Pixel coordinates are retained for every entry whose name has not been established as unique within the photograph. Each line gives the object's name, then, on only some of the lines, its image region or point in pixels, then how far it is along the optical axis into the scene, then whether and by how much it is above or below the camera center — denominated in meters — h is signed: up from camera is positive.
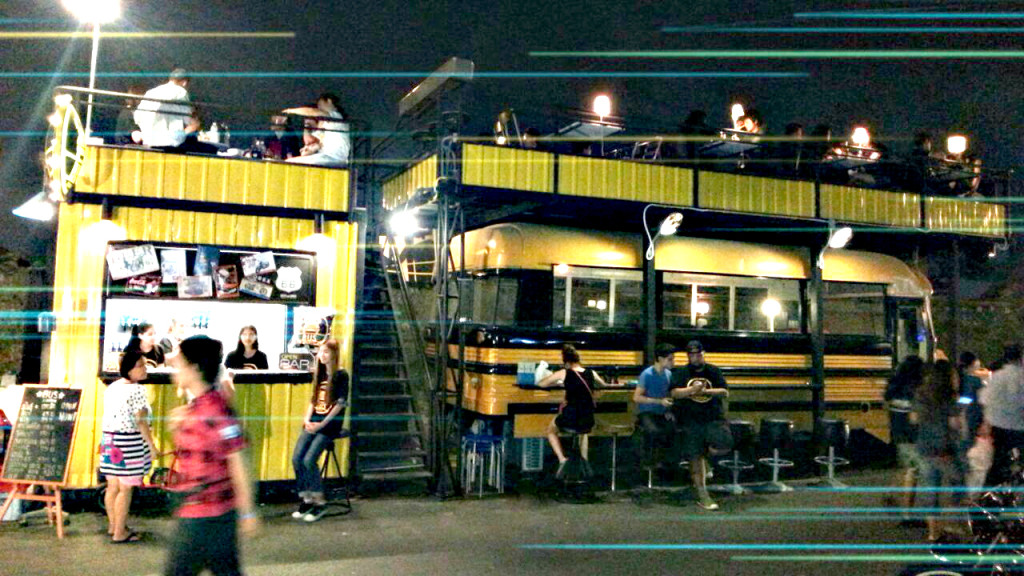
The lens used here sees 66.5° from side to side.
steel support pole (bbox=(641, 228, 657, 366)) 11.30 +0.32
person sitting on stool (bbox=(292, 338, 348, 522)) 8.30 -1.14
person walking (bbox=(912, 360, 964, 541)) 7.09 -0.89
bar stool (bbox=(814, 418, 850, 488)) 12.01 -1.52
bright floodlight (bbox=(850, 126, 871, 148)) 13.99 +4.04
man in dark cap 9.45 -0.99
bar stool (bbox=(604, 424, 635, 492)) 10.29 -1.31
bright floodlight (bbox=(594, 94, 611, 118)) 11.42 +3.61
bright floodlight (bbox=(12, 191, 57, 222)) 8.88 +1.27
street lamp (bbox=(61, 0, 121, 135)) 9.79 +3.91
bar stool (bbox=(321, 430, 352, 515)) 8.75 -1.96
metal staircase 9.79 -1.10
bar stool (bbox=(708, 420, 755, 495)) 10.88 -1.50
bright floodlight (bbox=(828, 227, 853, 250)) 12.41 +1.57
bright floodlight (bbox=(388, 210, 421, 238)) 12.05 +1.62
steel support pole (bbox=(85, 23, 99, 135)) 8.67 +3.06
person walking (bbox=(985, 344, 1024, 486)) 7.35 -0.70
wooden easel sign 7.57 -1.26
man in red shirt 3.94 -0.81
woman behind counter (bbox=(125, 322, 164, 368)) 8.03 -0.20
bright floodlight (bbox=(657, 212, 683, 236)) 11.22 +1.56
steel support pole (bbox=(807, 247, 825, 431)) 12.52 -0.15
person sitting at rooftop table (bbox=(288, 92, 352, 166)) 9.88 +2.33
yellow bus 10.55 +0.23
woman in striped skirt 7.15 -1.11
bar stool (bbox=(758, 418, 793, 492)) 11.32 -1.46
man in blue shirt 9.83 -0.96
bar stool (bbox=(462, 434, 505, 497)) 9.90 -1.70
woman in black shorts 9.63 -0.87
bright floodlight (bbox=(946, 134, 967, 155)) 16.12 +4.01
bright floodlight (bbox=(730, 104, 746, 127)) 13.77 +4.00
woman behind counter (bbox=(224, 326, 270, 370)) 8.94 -0.38
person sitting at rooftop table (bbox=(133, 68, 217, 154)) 9.07 +2.35
